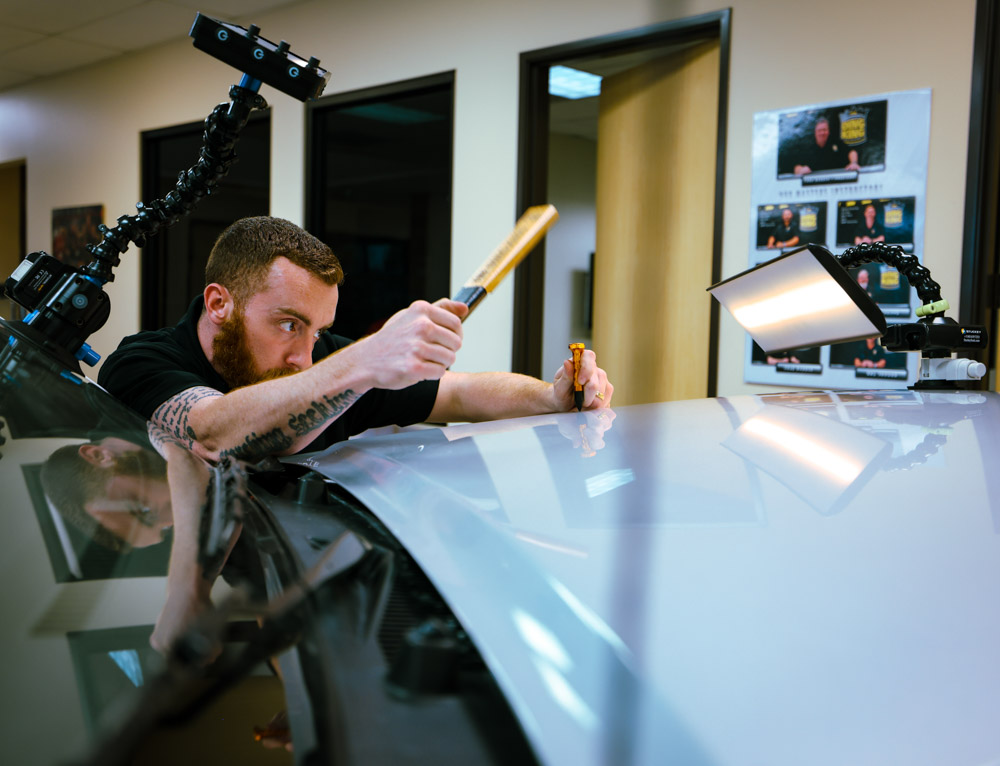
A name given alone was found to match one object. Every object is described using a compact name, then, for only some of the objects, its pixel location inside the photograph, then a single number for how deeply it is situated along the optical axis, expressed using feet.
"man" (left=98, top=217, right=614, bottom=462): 2.91
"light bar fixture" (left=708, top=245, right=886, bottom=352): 2.86
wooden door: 10.44
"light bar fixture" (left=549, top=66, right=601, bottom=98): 16.48
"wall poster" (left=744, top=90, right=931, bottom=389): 8.15
